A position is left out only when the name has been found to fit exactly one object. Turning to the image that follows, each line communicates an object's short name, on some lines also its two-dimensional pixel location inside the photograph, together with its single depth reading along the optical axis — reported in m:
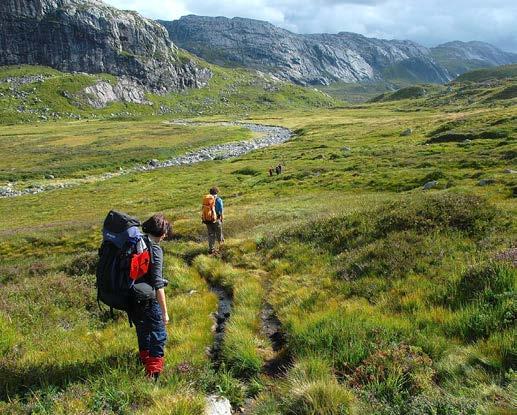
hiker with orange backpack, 17.52
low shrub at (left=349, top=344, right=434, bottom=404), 5.70
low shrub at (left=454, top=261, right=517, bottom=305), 7.49
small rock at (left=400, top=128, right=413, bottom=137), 76.94
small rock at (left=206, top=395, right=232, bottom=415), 5.90
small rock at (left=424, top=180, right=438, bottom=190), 30.85
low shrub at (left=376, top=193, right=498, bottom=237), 11.90
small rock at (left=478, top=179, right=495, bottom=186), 25.95
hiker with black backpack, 6.66
